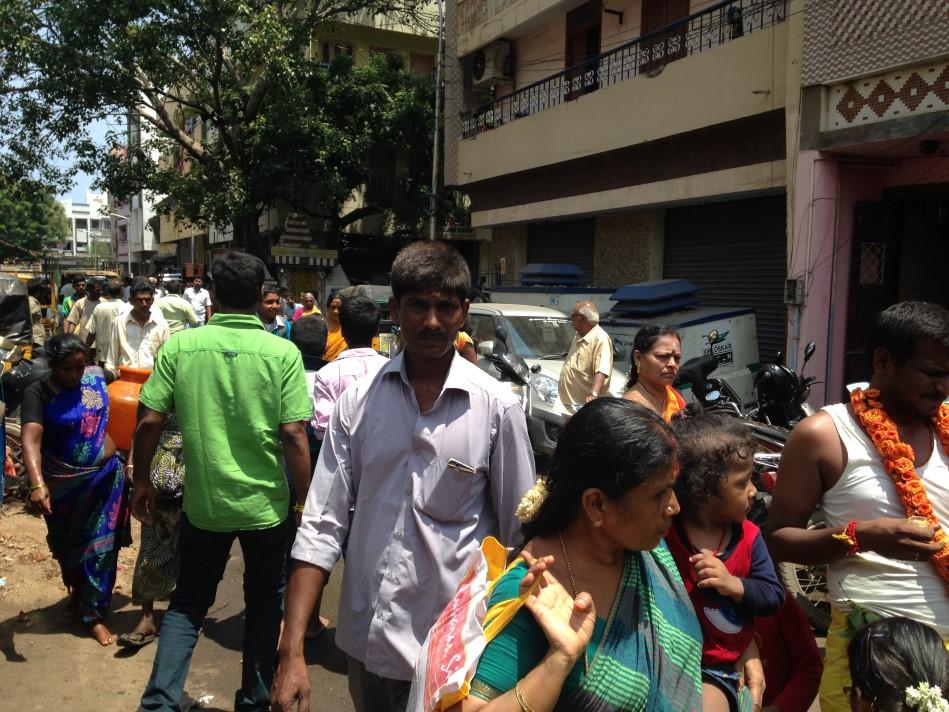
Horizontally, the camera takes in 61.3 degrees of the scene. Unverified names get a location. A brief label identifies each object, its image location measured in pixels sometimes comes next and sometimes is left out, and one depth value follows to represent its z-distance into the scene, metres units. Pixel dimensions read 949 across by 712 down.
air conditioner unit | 17.16
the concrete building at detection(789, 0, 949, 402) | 8.10
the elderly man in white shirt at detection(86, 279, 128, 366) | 8.25
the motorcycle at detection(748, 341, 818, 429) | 6.11
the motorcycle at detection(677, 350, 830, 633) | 4.27
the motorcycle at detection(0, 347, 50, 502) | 4.83
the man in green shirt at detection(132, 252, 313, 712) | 3.12
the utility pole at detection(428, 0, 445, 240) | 19.08
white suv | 7.42
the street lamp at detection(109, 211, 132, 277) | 47.82
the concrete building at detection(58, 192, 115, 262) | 84.75
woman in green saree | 1.35
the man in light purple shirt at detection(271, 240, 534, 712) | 2.09
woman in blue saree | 3.94
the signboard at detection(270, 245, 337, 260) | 20.84
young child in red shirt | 2.03
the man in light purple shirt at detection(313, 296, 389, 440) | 3.74
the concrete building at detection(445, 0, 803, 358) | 10.62
